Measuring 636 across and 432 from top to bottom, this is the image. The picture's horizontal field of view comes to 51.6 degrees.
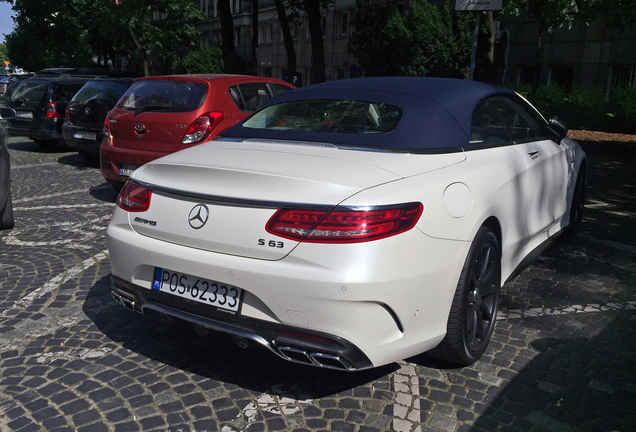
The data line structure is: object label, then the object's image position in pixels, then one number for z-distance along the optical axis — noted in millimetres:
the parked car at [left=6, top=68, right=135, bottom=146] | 13992
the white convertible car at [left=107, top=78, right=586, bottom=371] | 2949
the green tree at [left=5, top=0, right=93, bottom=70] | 43344
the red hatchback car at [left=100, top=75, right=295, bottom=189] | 7898
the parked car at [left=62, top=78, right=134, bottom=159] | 11727
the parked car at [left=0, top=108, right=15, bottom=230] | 6535
